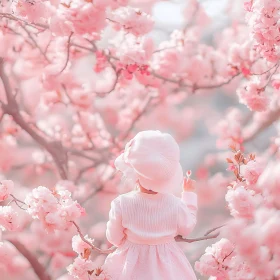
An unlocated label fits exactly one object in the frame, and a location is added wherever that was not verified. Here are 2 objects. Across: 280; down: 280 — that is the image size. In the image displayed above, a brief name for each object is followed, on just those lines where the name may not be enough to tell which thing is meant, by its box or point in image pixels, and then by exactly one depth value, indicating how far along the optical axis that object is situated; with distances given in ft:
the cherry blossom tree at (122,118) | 16.56
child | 16.42
